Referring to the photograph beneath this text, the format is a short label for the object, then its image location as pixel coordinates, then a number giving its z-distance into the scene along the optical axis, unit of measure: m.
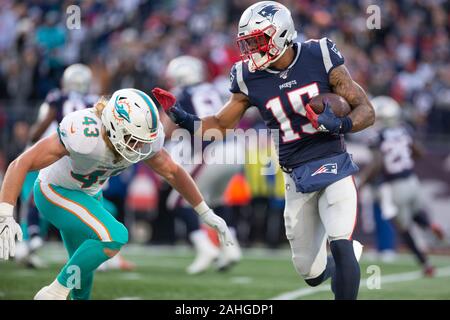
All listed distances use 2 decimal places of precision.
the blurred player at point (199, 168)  17.59
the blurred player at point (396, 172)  18.92
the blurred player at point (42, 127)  17.05
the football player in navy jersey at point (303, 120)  10.45
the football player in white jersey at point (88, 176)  9.84
